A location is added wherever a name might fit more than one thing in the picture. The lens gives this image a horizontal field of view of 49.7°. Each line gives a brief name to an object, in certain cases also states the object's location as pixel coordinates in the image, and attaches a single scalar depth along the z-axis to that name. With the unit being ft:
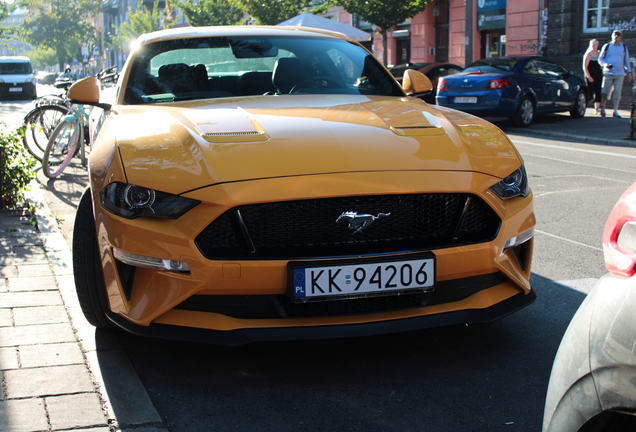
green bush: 18.62
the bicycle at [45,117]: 29.32
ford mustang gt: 8.40
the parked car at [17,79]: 99.45
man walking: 49.37
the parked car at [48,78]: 213.56
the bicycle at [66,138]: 25.53
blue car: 45.06
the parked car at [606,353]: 4.38
